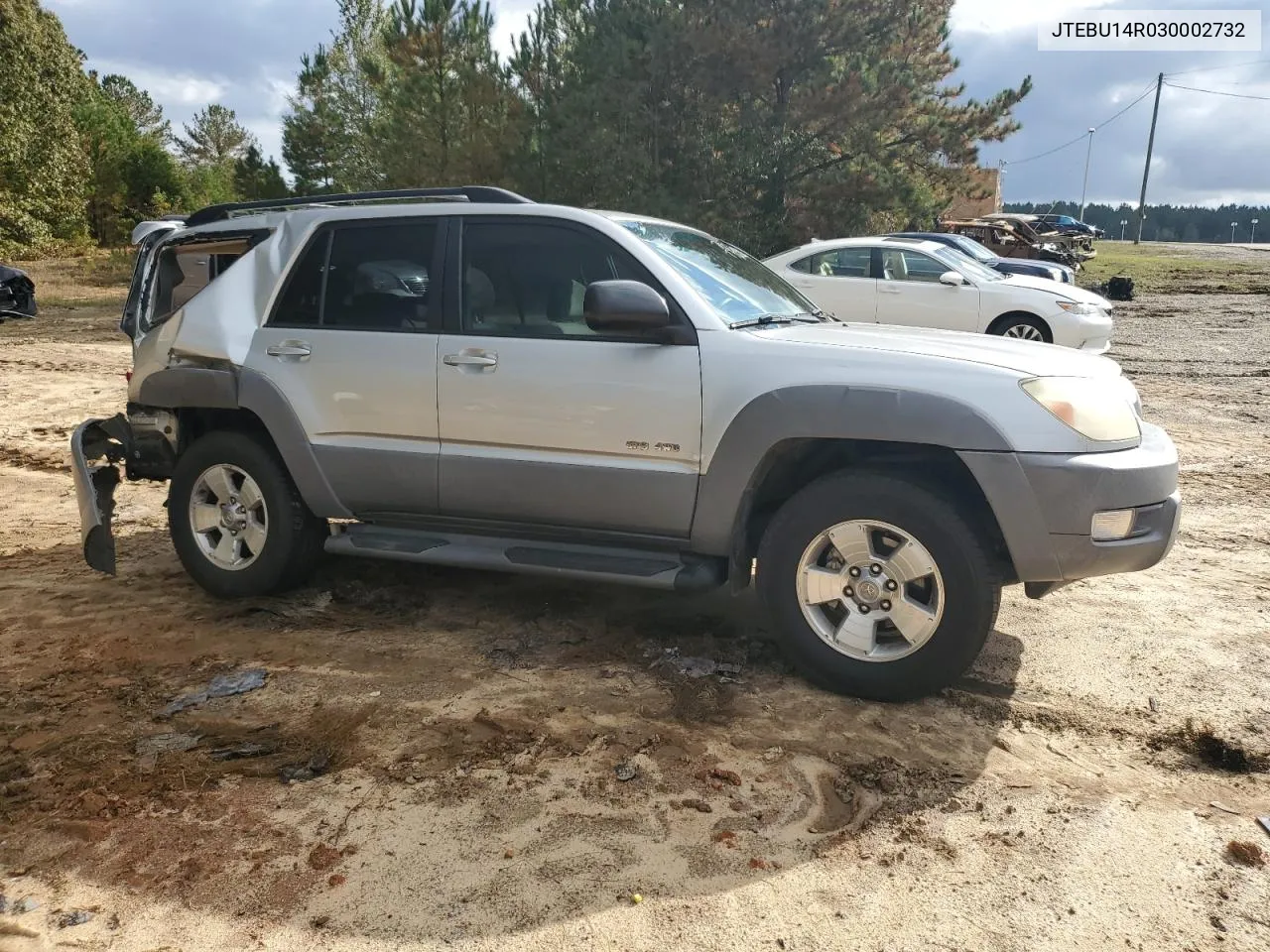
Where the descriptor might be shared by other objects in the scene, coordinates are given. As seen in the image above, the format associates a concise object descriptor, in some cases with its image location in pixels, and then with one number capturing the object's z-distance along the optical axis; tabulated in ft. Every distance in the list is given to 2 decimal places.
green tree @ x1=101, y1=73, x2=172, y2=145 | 200.32
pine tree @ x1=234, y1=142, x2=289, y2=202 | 125.08
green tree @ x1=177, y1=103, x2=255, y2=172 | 202.28
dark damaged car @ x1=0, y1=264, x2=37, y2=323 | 53.62
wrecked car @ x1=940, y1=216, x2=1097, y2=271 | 79.82
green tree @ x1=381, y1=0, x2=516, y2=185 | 73.77
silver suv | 11.33
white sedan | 37.76
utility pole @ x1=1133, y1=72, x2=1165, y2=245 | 181.57
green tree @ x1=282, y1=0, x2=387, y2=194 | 92.07
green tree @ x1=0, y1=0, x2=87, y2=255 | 101.14
